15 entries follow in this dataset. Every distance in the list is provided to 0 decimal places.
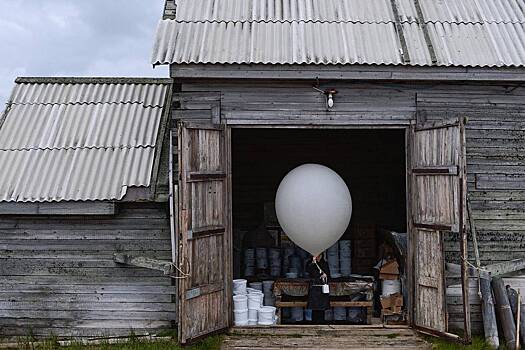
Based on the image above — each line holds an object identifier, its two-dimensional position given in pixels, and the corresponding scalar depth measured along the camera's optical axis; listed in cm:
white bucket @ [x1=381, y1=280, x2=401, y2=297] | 934
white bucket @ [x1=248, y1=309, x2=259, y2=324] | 865
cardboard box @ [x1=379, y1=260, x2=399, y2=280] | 949
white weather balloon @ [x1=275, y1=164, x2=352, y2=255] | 820
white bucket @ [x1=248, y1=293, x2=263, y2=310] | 868
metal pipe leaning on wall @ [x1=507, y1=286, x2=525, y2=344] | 816
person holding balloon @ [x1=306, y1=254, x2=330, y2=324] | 891
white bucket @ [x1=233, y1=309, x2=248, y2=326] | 852
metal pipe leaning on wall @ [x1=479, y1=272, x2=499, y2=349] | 803
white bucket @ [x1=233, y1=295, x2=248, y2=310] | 854
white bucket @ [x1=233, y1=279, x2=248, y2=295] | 879
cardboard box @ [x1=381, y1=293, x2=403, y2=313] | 905
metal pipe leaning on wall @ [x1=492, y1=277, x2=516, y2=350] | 802
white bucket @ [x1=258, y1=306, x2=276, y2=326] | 862
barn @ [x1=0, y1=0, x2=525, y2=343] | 796
